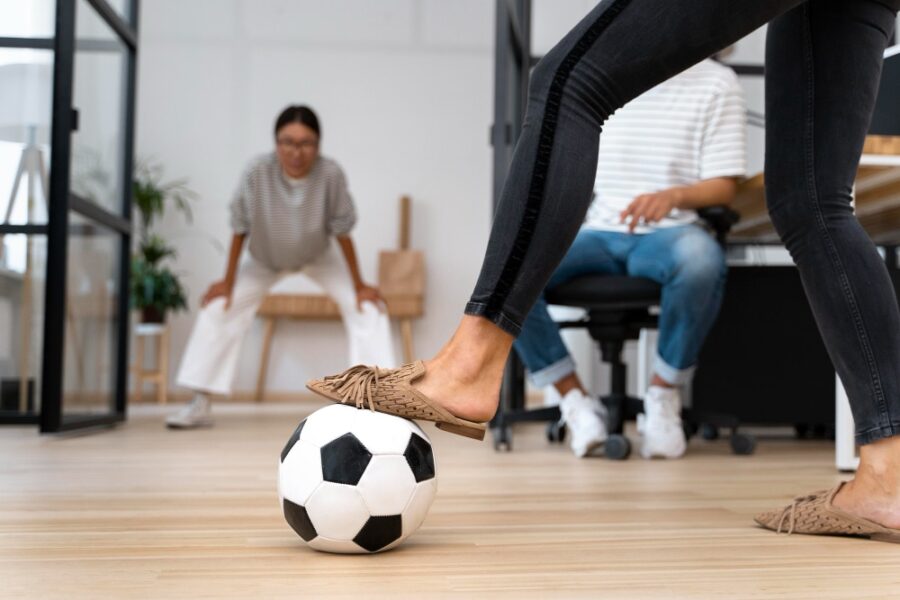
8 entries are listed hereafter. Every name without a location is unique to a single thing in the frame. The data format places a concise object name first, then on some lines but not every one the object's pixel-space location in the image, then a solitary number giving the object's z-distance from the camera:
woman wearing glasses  3.67
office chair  2.50
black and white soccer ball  1.06
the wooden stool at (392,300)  5.89
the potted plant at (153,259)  5.52
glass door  3.09
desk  2.16
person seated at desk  2.48
